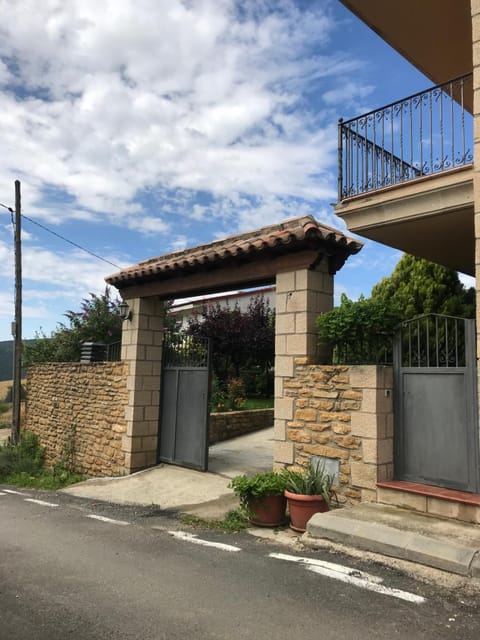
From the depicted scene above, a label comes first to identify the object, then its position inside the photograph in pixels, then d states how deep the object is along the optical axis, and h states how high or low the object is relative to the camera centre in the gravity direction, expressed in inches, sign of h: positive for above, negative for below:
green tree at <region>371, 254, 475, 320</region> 413.7 +73.5
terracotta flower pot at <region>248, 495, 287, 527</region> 224.7 -60.9
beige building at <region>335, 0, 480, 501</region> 210.7 +95.5
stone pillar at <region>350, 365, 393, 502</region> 218.7 -22.8
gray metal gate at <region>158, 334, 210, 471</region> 342.6 -21.4
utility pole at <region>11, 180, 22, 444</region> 566.3 +86.1
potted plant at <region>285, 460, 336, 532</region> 213.5 -51.5
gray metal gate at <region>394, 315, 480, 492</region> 203.9 -15.0
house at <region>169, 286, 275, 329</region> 759.7 +117.0
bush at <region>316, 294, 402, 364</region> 226.1 +22.6
